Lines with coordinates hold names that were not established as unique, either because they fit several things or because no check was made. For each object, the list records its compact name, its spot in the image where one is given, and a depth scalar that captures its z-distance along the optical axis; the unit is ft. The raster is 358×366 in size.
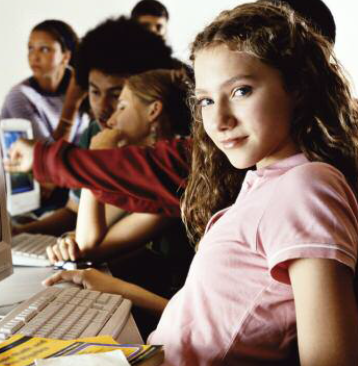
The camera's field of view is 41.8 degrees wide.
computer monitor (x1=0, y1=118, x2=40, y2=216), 6.13
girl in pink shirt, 1.82
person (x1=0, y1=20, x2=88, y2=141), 7.27
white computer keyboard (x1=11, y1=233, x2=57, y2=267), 4.29
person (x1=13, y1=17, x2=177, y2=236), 6.50
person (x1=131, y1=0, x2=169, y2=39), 7.58
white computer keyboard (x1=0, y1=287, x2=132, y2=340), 2.40
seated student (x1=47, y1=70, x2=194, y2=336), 4.53
